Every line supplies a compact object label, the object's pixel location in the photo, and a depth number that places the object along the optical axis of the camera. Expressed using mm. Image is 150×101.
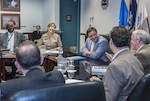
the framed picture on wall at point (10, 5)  8094
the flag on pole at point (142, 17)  4238
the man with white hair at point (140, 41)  2711
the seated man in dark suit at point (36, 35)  7516
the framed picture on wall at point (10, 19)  8165
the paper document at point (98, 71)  2334
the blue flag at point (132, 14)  4457
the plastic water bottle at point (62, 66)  2423
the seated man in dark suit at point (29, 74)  1284
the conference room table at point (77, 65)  2349
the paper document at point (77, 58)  3256
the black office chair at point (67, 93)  1110
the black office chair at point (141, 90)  1585
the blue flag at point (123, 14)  4810
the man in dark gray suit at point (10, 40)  4691
